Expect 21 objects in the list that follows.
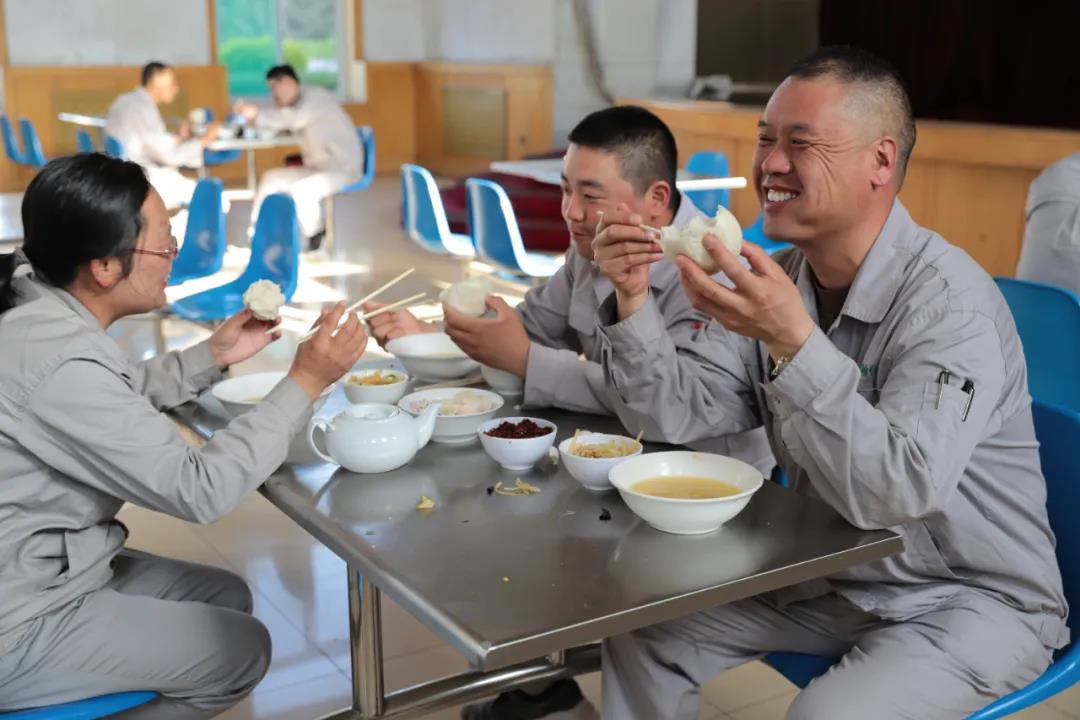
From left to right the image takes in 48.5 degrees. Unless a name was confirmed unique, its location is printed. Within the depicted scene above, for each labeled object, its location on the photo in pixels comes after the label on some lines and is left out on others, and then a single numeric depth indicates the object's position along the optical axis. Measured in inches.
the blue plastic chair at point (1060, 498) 74.0
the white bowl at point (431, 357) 95.1
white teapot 71.1
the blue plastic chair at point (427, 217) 231.9
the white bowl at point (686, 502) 62.0
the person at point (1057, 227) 118.3
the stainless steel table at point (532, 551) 53.9
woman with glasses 67.8
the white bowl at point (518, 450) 71.9
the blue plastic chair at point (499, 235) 208.5
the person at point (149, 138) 321.1
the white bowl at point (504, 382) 90.5
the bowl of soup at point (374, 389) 86.4
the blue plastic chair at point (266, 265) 170.1
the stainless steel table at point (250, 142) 329.4
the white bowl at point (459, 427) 78.0
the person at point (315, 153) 318.7
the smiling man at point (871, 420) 62.6
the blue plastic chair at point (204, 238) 189.5
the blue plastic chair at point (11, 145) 374.6
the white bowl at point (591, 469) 68.9
